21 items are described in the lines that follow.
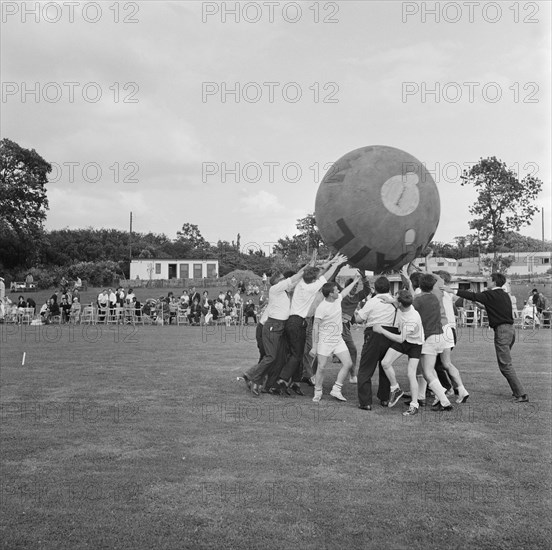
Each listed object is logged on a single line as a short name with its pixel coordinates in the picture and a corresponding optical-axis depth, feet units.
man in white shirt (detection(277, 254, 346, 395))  26.96
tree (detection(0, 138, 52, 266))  158.81
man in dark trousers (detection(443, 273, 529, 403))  26.25
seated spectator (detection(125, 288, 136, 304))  82.26
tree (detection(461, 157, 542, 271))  114.42
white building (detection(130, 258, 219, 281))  190.80
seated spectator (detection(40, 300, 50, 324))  81.61
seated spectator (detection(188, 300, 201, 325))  80.94
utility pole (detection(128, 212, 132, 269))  226.58
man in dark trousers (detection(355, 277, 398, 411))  24.97
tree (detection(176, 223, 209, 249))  322.55
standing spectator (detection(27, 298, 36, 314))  86.18
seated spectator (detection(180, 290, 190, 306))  83.51
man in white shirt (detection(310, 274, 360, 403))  25.88
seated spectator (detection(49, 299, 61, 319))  82.69
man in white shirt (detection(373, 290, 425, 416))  23.91
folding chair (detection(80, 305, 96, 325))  81.45
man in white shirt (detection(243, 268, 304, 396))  27.14
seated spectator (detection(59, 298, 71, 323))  83.25
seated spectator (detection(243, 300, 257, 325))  80.33
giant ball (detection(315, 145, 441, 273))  23.44
